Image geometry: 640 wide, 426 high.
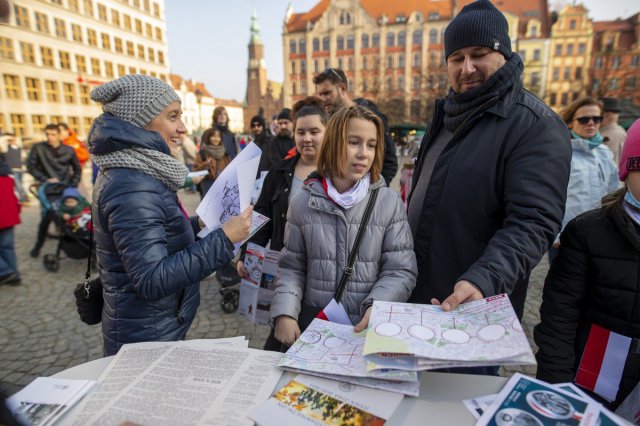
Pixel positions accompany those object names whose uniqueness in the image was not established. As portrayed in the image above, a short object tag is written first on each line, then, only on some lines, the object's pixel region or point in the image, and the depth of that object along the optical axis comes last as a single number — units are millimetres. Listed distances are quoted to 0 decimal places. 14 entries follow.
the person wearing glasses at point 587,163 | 3316
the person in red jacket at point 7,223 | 4539
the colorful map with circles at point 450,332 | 910
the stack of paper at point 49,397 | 980
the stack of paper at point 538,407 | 870
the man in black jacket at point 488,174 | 1392
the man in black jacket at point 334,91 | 3450
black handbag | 1868
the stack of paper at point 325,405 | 934
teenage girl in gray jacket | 1683
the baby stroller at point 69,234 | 5203
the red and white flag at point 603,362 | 1512
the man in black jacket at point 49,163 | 5770
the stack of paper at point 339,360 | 1009
